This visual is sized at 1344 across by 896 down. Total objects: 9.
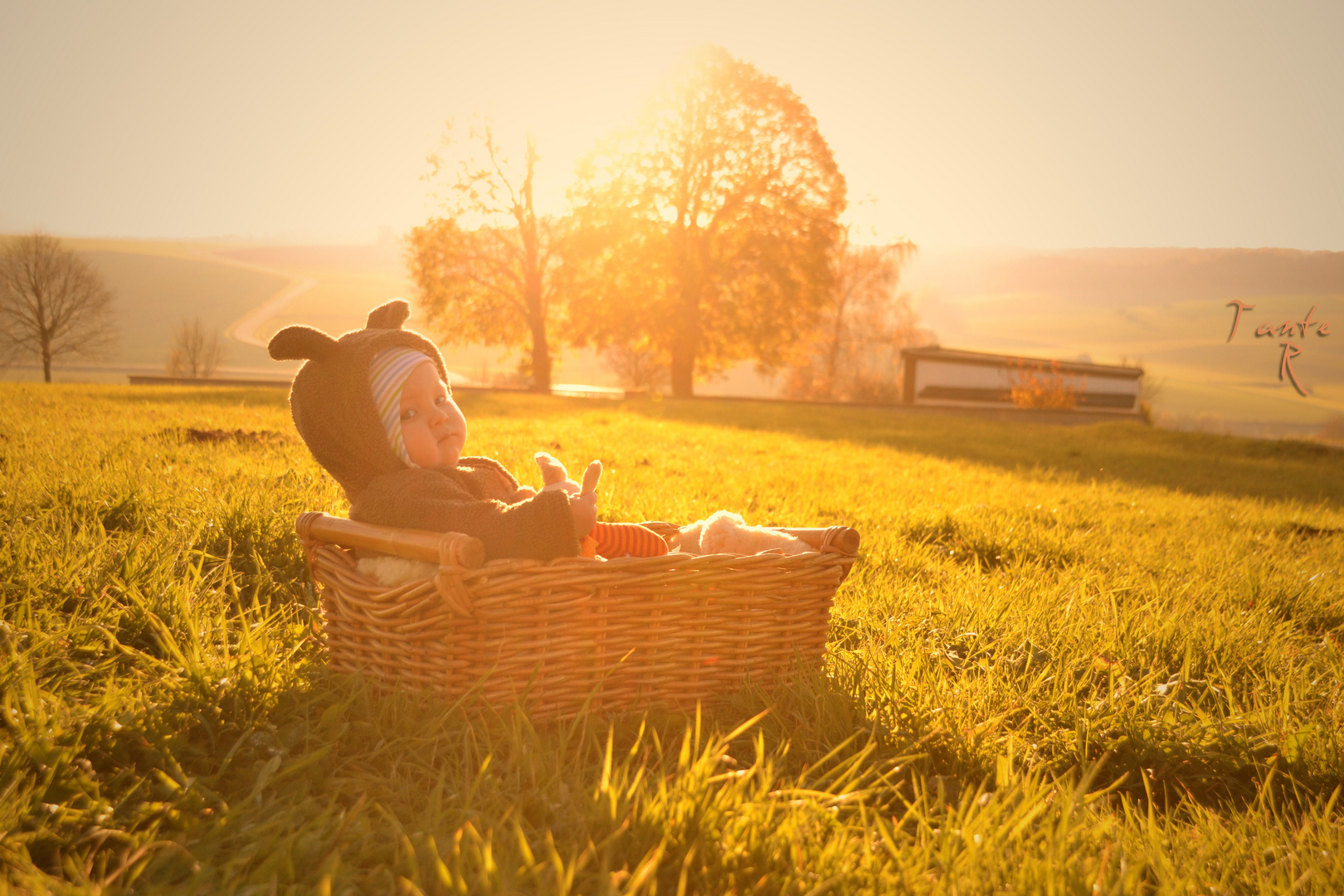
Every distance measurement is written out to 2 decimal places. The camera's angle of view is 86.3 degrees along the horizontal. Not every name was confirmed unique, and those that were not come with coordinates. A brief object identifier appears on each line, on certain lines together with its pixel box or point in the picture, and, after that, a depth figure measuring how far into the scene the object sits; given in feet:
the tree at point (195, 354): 148.05
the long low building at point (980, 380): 85.25
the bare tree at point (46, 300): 112.06
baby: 6.97
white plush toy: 8.43
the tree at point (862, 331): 115.12
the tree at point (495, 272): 84.53
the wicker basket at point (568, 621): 6.27
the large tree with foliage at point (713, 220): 78.23
